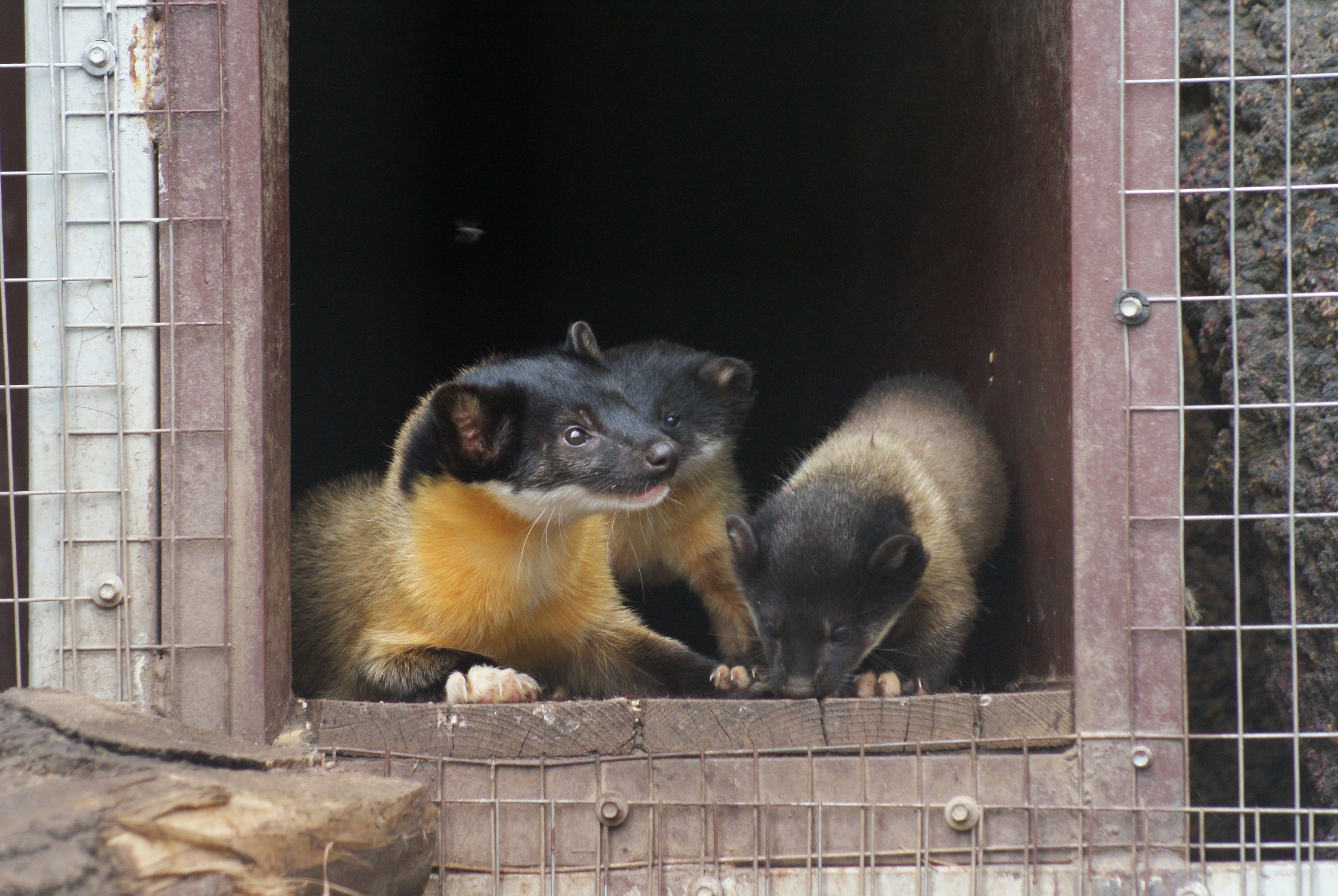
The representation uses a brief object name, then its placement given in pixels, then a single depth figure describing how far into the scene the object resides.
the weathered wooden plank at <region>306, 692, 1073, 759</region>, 7.30
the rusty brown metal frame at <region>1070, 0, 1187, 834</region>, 7.12
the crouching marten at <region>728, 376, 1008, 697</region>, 8.66
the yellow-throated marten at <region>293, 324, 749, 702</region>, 8.45
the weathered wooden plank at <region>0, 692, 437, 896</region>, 5.02
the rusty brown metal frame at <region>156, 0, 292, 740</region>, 7.22
